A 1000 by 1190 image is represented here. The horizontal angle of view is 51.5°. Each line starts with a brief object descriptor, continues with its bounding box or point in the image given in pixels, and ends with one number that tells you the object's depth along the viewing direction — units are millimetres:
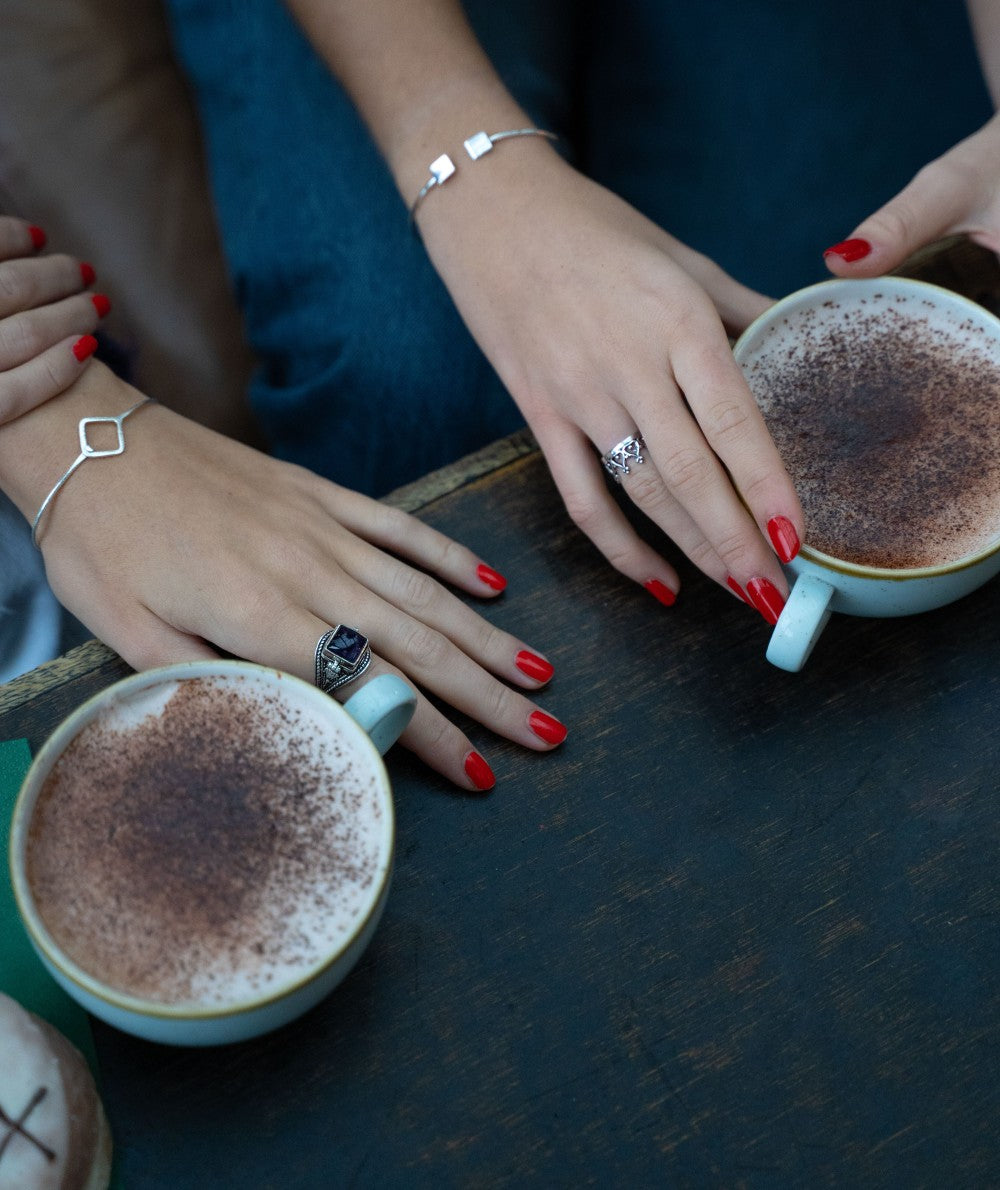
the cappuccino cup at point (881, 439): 711
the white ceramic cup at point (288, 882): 524
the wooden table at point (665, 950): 604
